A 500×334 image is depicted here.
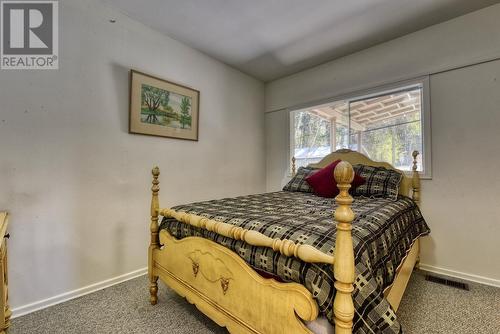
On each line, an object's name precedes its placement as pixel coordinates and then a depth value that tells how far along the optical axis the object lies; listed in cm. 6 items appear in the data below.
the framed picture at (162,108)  226
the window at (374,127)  249
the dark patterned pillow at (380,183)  223
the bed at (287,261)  86
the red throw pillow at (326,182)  232
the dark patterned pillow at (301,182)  268
